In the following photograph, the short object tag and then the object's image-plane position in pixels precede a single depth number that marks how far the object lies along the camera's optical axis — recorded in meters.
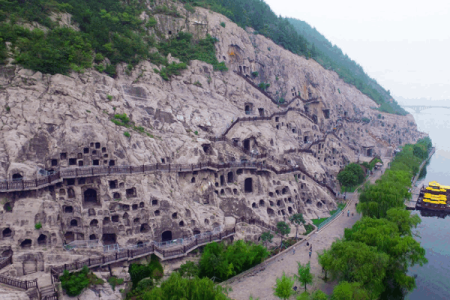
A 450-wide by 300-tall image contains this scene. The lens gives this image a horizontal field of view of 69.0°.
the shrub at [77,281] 31.75
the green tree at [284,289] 31.92
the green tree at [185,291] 26.61
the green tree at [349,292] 29.45
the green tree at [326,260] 33.69
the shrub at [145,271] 36.53
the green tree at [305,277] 34.47
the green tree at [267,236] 44.84
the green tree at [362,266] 31.75
